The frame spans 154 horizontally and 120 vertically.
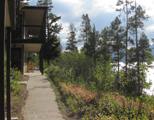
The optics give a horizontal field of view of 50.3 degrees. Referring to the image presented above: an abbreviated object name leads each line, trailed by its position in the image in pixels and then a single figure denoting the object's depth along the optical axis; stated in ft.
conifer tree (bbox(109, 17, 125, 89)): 126.21
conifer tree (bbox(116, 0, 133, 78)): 92.84
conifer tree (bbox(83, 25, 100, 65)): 118.83
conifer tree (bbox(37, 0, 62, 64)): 94.43
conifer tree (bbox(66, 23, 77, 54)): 163.22
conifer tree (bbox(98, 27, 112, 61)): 130.19
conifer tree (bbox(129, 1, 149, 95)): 87.61
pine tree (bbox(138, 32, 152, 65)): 112.57
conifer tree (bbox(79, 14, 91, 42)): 142.47
